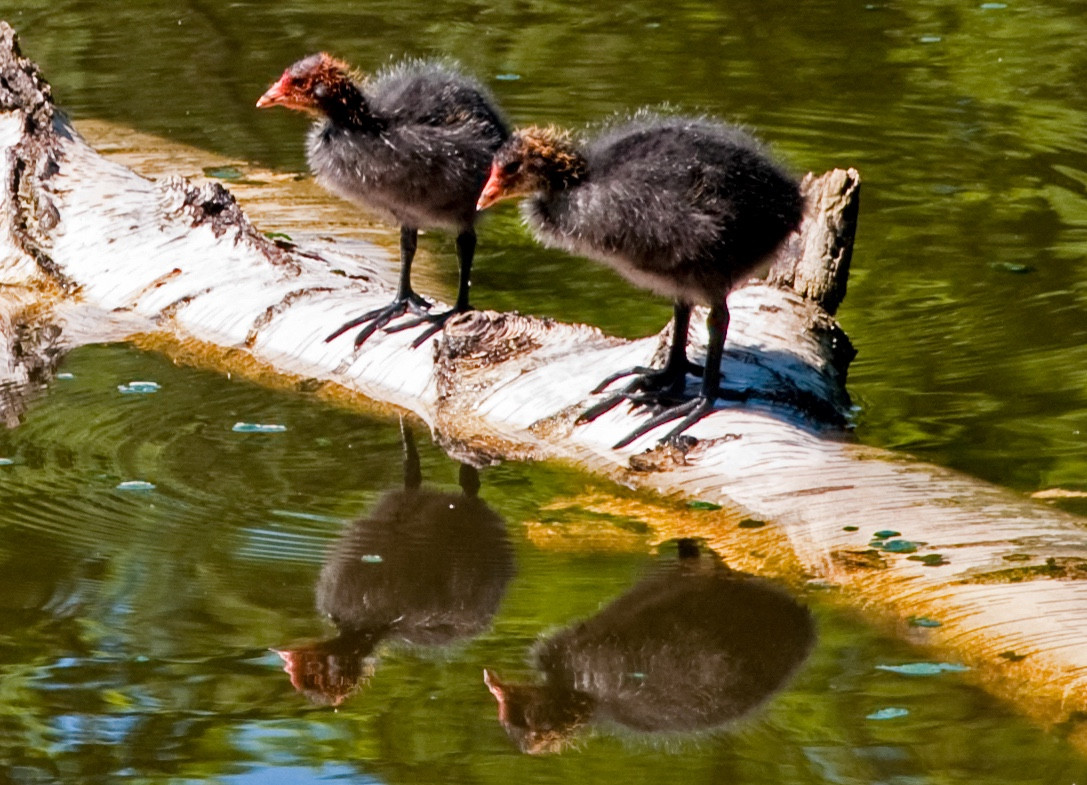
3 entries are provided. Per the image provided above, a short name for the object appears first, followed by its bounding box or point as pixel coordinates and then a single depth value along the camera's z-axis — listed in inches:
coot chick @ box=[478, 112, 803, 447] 440.5
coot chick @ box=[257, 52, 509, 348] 509.4
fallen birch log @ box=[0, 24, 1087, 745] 367.2
